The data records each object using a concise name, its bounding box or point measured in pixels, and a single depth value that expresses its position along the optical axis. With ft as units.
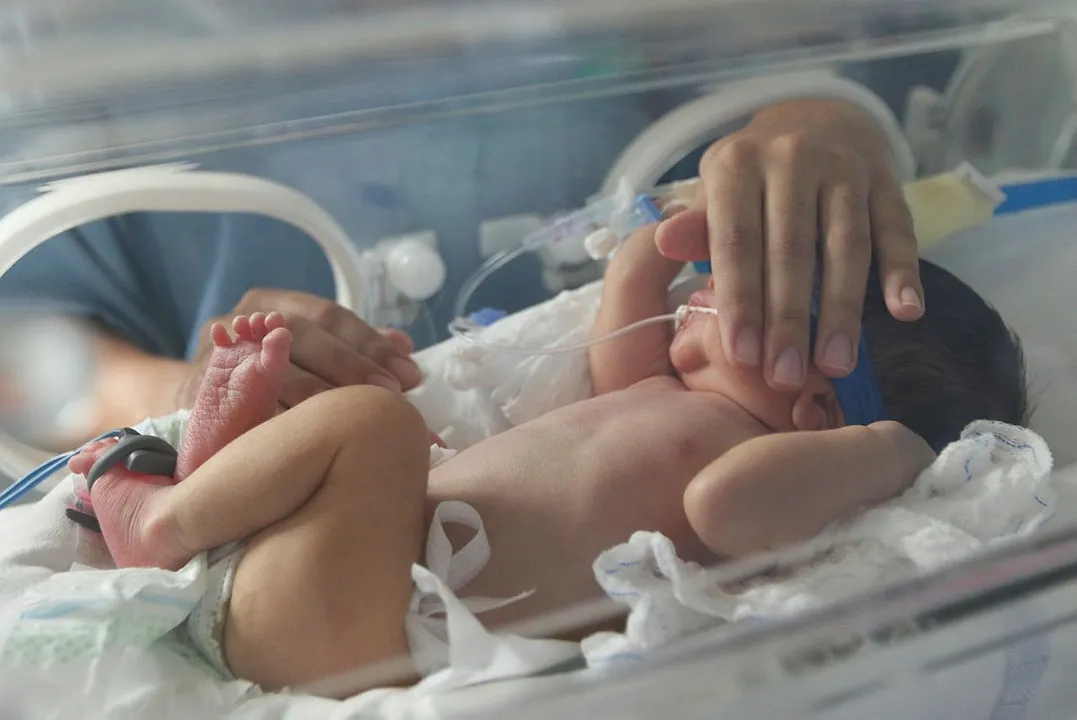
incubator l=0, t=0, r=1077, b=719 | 1.92
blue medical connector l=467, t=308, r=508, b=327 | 3.60
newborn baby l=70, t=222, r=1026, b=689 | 2.18
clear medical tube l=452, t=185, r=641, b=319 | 3.44
